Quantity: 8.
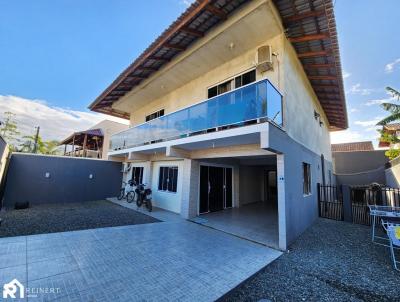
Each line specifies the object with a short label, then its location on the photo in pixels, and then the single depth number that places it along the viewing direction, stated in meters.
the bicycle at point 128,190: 12.36
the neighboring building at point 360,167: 17.78
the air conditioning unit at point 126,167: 14.36
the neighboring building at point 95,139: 18.31
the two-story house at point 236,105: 5.64
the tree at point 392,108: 11.72
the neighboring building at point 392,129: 15.36
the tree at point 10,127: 20.81
